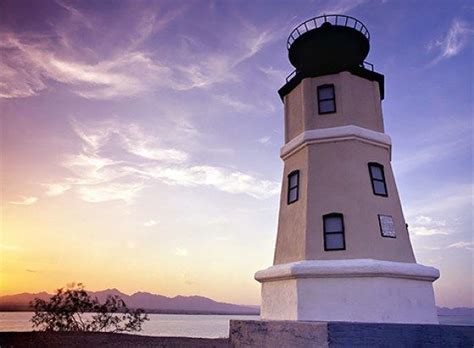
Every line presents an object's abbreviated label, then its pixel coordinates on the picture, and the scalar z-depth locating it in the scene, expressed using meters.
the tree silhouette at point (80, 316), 20.73
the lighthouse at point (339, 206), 11.01
